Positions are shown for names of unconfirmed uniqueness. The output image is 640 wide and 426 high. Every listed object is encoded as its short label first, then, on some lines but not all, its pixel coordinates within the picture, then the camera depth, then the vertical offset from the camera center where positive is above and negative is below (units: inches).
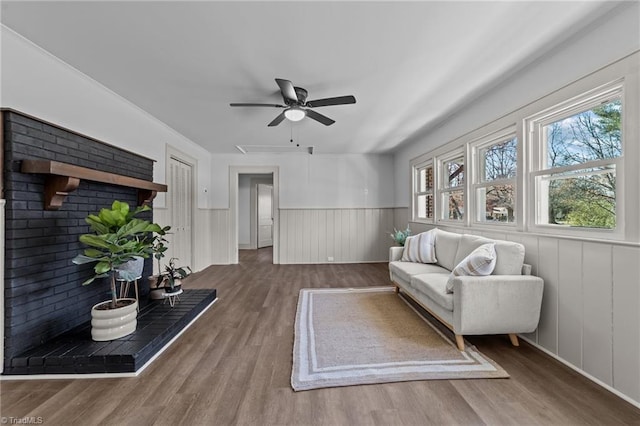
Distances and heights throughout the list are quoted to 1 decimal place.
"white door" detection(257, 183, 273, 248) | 322.3 -1.4
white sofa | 81.5 -27.4
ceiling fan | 93.6 +43.6
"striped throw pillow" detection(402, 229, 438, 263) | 134.8 -18.5
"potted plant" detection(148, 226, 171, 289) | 101.3 -16.5
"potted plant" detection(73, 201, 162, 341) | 80.7 -13.4
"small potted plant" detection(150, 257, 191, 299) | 112.3 -30.9
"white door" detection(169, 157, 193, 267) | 165.8 +4.0
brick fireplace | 72.1 -7.8
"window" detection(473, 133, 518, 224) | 107.3 +15.3
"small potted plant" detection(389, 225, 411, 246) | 172.6 -14.9
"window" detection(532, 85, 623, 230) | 71.6 +15.4
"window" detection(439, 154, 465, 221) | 145.0 +14.6
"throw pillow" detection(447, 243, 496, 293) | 86.0 -16.9
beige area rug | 72.0 -44.1
